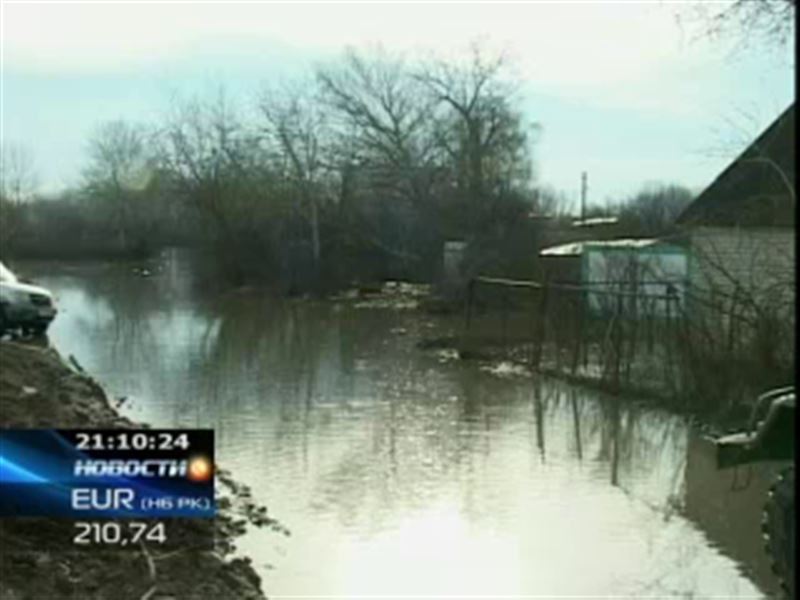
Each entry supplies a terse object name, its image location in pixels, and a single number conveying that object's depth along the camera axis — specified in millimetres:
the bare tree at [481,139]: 46250
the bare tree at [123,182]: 51062
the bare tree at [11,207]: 42125
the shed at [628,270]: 19688
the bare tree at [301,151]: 48125
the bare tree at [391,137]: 47125
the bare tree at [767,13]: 13361
